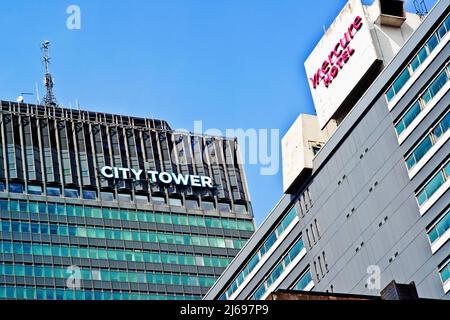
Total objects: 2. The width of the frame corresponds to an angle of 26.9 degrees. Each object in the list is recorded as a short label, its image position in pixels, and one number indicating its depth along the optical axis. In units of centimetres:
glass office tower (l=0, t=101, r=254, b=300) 14788
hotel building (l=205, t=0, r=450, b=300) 6800
